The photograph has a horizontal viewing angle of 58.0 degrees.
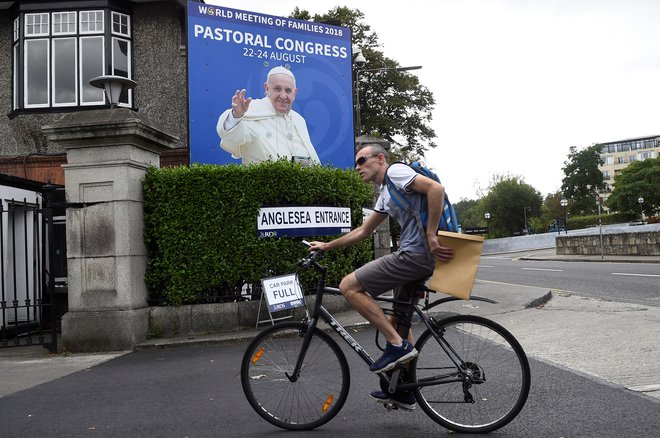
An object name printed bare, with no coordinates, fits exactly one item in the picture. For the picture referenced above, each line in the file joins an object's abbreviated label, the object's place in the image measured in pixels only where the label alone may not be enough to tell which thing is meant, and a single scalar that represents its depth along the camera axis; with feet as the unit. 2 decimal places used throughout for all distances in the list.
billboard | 41.52
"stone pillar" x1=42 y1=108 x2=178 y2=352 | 26.91
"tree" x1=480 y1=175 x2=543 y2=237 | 314.76
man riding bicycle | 12.85
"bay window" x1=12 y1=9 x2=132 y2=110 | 52.37
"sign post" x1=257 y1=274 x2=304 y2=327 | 27.26
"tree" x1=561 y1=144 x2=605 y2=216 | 345.51
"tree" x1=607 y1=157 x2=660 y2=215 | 276.82
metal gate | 29.09
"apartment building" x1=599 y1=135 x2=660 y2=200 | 435.94
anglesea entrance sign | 29.78
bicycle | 12.82
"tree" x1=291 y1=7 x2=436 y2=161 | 123.95
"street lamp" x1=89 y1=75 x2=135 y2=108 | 29.94
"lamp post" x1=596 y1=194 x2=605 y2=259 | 98.35
